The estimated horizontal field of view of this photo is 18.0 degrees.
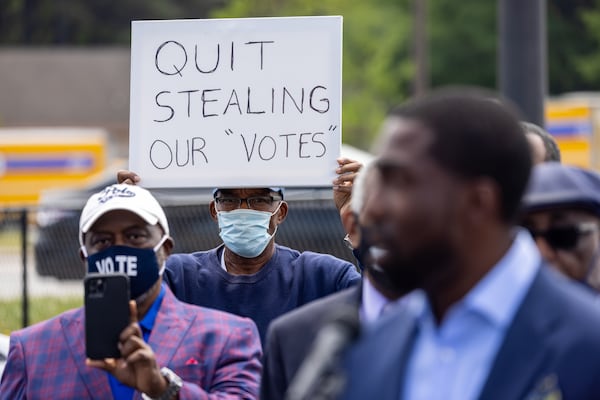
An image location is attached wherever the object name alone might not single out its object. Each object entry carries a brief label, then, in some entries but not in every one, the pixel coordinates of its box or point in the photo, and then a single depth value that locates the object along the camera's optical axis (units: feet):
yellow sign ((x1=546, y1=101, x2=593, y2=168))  116.16
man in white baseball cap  18.87
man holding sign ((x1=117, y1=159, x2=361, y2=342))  24.32
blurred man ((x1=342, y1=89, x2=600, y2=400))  11.93
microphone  11.23
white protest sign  25.88
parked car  60.97
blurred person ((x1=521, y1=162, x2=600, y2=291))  15.10
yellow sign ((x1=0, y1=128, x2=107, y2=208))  140.53
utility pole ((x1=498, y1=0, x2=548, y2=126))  45.18
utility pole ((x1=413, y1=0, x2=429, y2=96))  147.97
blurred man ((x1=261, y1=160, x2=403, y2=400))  16.39
